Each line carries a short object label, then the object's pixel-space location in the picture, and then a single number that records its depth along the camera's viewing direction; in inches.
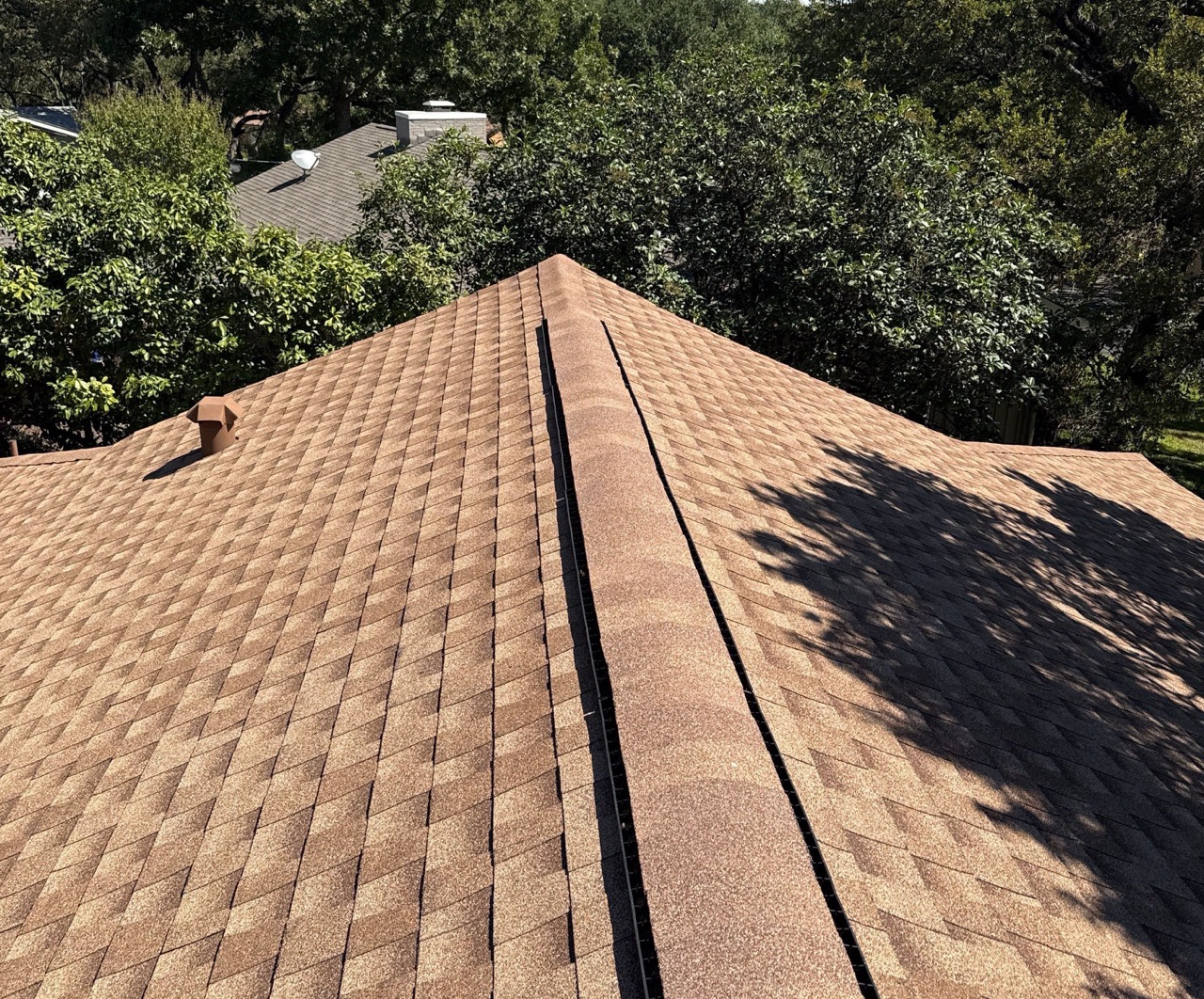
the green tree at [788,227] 650.2
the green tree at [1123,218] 788.6
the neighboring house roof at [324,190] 963.3
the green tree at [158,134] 1254.9
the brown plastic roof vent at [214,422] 406.9
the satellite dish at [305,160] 1076.5
